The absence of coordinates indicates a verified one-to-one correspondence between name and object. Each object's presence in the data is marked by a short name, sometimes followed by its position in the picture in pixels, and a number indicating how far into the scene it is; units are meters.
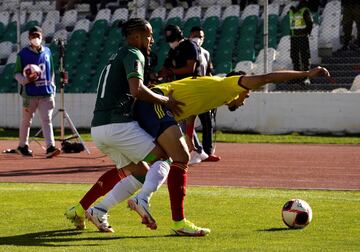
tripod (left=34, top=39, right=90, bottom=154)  19.00
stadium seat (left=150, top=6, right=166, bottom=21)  28.83
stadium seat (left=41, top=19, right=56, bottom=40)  30.47
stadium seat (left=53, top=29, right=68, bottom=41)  29.90
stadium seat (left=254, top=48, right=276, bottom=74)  23.56
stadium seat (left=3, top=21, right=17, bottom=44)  30.33
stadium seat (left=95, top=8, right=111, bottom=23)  30.12
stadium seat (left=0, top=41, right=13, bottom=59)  30.14
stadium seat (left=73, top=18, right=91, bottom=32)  30.08
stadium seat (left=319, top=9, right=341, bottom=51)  24.89
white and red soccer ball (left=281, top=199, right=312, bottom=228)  9.62
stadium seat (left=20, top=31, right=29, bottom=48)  29.46
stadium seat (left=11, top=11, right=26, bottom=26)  31.31
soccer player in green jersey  9.11
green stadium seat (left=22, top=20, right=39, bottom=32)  30.64
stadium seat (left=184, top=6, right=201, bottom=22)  28.39
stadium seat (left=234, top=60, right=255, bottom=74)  24.25
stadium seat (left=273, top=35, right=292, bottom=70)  24.11
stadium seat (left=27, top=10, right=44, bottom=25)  31.05
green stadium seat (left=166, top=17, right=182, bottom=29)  28.18
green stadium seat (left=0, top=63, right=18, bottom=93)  28.48
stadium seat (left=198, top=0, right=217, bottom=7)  29.55
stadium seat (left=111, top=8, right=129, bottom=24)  29.47
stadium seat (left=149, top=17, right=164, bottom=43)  28.11
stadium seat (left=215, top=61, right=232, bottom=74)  25.11
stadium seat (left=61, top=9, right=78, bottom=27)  31.17
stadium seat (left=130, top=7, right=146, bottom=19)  28.74
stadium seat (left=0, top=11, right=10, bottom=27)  31.17
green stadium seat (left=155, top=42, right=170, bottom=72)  27.35
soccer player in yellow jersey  9.16
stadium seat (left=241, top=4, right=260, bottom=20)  27.28
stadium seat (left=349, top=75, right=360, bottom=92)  23.05
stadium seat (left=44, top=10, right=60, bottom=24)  30.89
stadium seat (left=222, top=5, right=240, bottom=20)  27.72
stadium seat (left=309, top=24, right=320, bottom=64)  24.62
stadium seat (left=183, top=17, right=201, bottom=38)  27.81
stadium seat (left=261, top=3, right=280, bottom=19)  27.09
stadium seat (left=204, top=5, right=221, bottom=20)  28.19
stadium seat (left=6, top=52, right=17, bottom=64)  29.31
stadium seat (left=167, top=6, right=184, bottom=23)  28.60
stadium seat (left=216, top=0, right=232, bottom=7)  29.02
